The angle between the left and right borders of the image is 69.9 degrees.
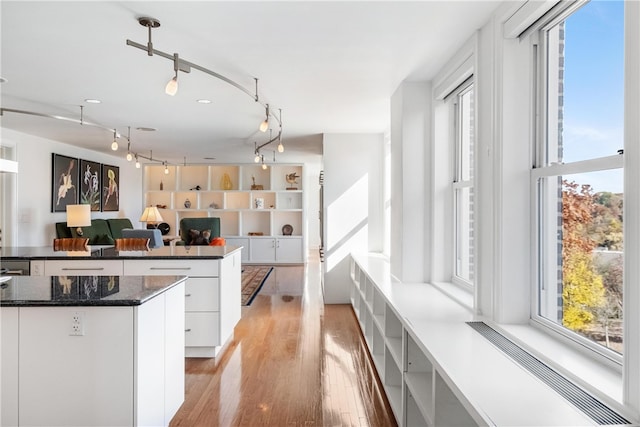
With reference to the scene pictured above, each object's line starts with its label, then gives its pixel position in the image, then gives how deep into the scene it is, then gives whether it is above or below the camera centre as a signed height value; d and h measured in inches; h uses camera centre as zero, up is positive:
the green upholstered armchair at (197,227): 324.2 -6.1
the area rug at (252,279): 262.3 -42.9
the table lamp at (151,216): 347.3 +2.0
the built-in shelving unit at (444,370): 55.1 -22.4
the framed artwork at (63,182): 292.7 +24.1
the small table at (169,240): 371.9 -17.6
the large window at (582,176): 66.1 +7.2
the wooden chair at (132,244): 172.8 -9.7
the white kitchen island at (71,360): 78.7 -24.6
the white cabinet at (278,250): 430.9 -29.1
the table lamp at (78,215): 242.1 +1.8
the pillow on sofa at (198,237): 316.2 -12.7
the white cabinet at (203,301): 149.9 -27.1
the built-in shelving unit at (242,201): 431.5 +17.5
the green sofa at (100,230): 297.9 -8.2
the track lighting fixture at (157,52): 98.7 +36.8
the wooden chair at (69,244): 169.3 -9.7
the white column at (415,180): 149.1 +12.9
